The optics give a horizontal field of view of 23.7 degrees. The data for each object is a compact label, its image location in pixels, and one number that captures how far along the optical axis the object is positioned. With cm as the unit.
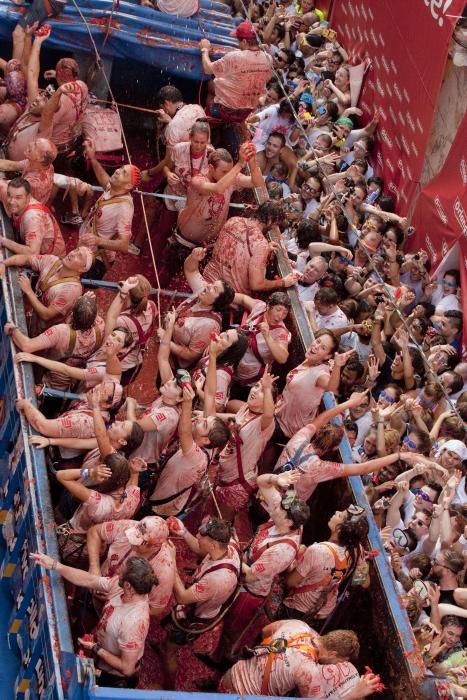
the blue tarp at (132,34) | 1102
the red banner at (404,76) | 1234
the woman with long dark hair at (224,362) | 791
